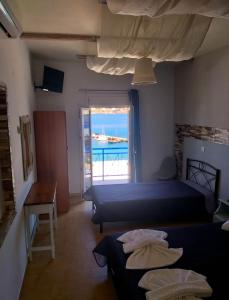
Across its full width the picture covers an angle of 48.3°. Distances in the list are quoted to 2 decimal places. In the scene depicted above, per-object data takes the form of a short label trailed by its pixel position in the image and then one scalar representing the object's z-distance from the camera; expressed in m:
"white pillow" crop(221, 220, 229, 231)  2.81
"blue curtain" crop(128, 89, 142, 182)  5.37
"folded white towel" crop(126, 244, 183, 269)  2.17
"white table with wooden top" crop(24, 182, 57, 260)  3.13
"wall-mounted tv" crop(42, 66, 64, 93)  4.83
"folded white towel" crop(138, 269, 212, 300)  1.75
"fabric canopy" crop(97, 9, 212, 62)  2.49
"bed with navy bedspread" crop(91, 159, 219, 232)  3.82
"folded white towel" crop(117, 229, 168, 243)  2.60
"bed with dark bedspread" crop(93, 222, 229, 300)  1.96
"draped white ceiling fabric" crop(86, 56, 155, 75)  3.62
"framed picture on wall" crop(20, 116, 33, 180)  3.16
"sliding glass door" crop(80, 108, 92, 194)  5.33
